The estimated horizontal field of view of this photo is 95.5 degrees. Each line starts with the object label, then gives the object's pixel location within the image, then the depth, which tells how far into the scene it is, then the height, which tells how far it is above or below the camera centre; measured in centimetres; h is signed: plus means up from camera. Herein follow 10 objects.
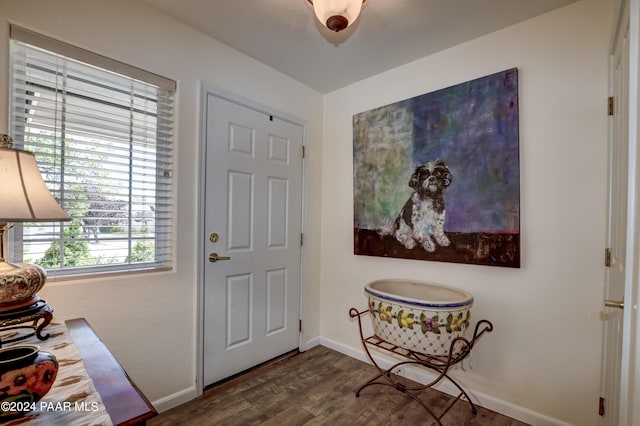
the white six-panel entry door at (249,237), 202 -20
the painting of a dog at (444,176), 180 +28
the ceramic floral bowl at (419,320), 158 -60
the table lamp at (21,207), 87 +0
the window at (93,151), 138 +31
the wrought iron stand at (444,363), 164 -88
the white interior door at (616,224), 107 -3
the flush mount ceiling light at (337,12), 126 +89
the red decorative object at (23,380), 62 -38
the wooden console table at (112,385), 68 -48
